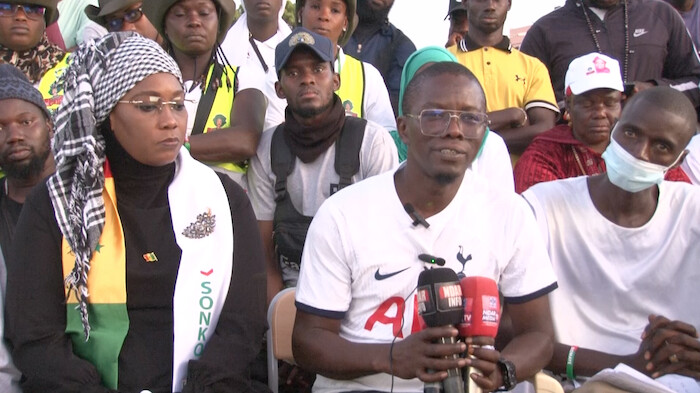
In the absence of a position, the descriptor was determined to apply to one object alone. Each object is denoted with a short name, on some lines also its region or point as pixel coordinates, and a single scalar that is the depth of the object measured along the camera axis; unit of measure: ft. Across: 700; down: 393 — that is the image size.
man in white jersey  11.07
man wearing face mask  12.71
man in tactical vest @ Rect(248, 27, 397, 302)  15.16
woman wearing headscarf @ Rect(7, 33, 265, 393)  11.02
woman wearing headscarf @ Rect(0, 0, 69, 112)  17.58
